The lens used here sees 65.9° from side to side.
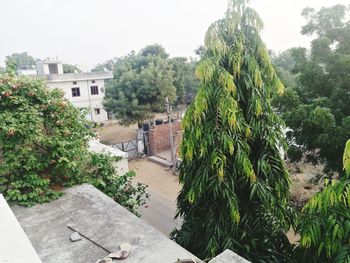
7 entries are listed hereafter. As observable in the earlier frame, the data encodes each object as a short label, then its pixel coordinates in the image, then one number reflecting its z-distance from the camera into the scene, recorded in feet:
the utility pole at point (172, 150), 39.96
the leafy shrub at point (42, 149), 12.15
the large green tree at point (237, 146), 9.39
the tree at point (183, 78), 60.55
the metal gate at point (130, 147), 45.09
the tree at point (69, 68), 93.66
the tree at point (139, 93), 50.98
